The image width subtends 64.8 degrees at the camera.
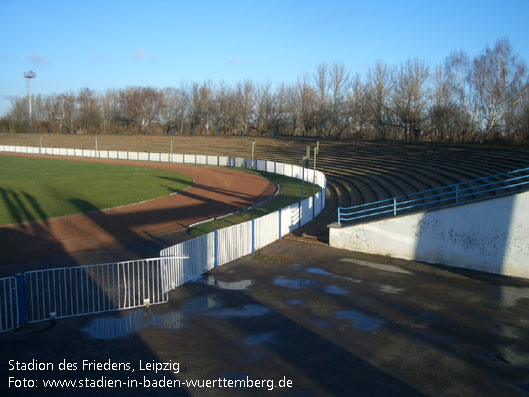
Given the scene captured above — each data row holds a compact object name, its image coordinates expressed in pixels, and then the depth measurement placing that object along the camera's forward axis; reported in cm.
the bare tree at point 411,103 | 5609
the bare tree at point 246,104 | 9338
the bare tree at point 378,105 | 6253
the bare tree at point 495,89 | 4150
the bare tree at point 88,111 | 12131
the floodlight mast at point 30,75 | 12356
